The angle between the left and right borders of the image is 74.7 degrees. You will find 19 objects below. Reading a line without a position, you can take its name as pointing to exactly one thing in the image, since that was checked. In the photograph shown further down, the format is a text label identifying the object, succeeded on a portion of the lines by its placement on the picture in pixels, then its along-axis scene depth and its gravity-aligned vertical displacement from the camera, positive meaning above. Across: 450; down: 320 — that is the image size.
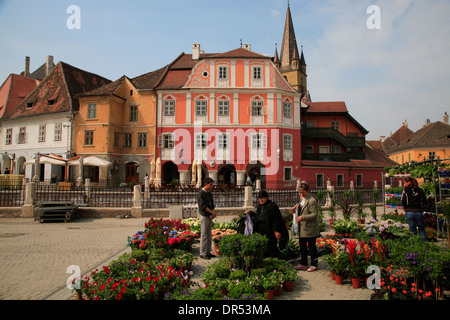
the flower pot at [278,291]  5.20 -1.95
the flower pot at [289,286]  5.38 -1.93
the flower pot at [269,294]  4.84 -1.89
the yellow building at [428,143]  43.19 +5.61
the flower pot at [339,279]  5.69 -1.91
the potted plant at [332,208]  12.92 -1.24
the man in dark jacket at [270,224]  6.34 -0.95
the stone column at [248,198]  16.16 -0.98
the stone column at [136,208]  16.05 -1.51
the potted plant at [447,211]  7.69 -0.81
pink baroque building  30.39 +6.25
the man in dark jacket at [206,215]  7.46 -0.88
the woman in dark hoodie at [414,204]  7.83 -0.65
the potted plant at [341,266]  5.69 -1.67
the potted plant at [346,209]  11.49 -1.20
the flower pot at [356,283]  5.45 -1.90
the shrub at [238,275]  5.23 -1.68
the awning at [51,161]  24.75 +1.64
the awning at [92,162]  25.38 +1.63
